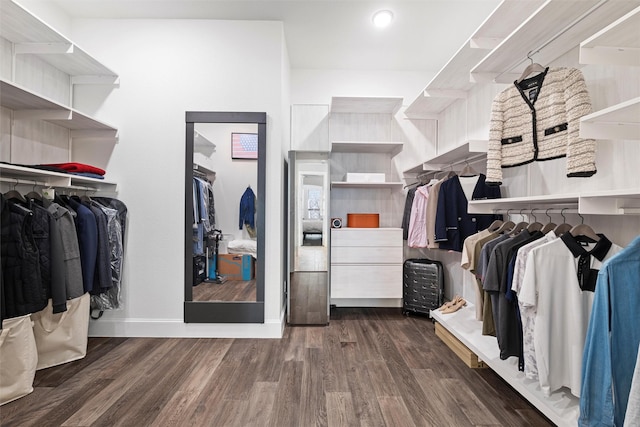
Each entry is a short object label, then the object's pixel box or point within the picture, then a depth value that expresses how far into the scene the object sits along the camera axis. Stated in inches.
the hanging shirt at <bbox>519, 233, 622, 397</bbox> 68.3
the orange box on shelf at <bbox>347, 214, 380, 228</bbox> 155.0
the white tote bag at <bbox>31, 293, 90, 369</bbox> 97.8
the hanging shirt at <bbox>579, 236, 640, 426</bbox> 52.9
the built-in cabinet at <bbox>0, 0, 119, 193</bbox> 91.1
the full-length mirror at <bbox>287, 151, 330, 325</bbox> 136.5
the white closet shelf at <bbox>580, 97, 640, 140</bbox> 55.9
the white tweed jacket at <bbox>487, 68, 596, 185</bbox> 69.8
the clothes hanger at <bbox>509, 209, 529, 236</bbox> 92.6
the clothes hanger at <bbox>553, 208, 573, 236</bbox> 78.5
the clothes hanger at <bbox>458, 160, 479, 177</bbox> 123.7
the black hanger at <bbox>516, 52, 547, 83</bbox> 82.7
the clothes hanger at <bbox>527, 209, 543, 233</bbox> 87.3
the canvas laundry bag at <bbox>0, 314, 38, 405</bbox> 81.7
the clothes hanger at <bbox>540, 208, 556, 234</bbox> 83.2
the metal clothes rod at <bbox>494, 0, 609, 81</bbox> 69.0
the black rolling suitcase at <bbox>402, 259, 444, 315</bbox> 143.8
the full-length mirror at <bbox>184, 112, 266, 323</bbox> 123.4
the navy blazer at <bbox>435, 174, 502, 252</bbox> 120.2
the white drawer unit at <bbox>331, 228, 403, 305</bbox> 147.6
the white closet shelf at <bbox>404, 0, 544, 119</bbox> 80.0
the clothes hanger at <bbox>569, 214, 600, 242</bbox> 71.9
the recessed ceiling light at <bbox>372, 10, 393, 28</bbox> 119.0
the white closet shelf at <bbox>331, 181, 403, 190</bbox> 149.2
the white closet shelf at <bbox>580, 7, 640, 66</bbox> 53.9
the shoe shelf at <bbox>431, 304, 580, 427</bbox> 68.4
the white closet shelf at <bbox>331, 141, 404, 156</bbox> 146.6
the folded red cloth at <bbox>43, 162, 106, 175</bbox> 101.8
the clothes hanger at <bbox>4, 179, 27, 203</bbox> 88.8
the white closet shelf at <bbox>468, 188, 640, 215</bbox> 57.1
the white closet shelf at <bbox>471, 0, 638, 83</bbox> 67.9
